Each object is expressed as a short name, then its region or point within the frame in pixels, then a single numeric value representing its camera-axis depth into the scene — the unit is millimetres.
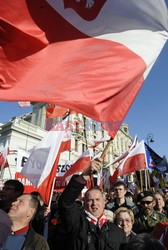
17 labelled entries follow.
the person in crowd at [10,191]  2916
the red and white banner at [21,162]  5934
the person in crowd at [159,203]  4262
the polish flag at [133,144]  8683
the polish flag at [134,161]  6945
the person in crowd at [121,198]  4359
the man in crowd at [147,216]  3586
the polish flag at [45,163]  3959
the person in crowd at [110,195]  7131
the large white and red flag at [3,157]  7369
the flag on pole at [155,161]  7728
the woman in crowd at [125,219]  3010
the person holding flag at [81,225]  2109
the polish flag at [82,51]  2201
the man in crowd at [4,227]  1068
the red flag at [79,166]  5685
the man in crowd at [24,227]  2137
